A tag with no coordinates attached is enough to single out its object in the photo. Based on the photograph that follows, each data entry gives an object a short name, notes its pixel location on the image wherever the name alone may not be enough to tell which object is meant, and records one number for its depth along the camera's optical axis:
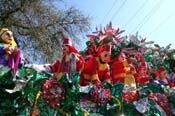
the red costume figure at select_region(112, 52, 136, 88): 5.16
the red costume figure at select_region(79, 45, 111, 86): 4.78
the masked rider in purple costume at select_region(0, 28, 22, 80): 4.62
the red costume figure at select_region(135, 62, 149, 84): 5.61
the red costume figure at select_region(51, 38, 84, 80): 4.75
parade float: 3.75
